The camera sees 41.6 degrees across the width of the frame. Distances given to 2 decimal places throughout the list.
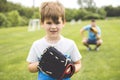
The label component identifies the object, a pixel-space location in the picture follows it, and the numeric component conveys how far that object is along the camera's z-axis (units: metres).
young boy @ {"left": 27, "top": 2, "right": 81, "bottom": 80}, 1.92
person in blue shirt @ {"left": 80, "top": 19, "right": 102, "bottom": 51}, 6.83
